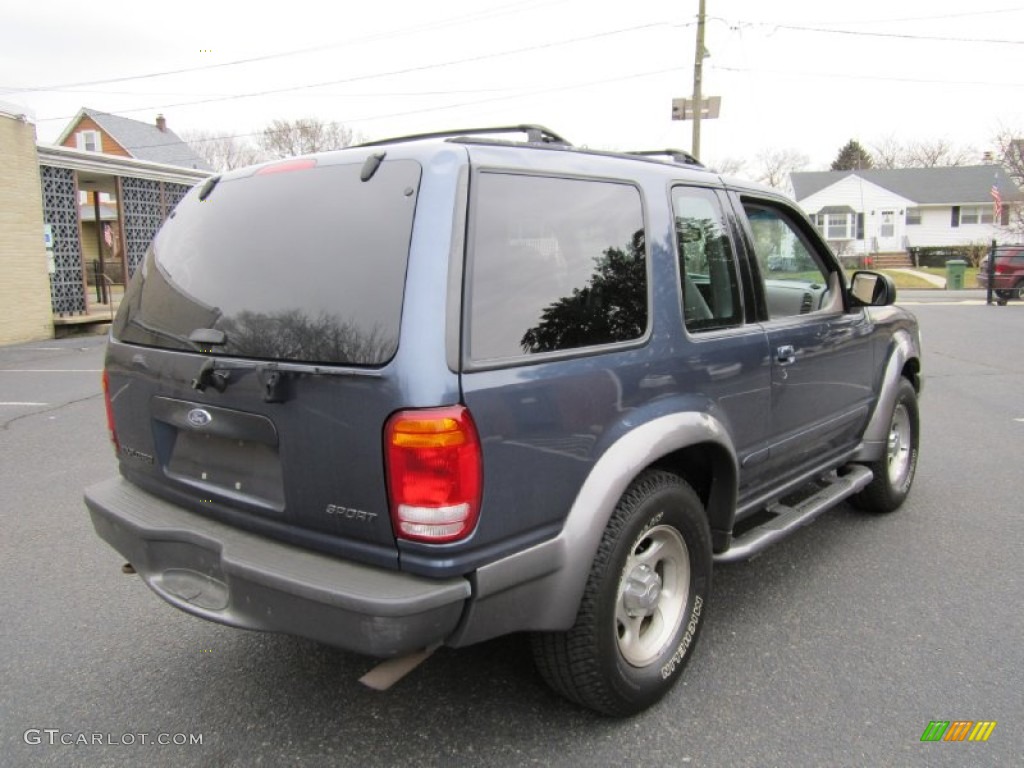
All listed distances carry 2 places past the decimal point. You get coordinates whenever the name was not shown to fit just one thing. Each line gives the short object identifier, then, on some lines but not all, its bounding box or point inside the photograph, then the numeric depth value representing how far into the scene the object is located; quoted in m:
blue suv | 2.08
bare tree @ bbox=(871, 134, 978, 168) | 65.12
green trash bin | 28.09
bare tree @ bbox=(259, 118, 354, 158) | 49.09
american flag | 35.62
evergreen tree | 72.94
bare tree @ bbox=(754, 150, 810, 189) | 64.25
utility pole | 22.78
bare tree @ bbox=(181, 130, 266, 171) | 56.17
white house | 45.38
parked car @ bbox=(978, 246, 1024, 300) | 21.45
